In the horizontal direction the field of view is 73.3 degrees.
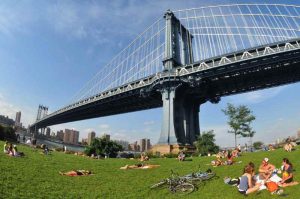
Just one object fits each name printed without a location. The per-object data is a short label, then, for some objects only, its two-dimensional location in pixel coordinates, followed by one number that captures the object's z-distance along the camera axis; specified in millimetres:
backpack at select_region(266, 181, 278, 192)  8711
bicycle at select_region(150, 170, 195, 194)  9976
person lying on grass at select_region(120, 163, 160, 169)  15293
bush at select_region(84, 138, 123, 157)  27715
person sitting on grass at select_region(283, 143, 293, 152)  16810
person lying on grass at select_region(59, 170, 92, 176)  12187
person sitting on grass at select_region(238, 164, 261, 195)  9046
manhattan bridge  29822
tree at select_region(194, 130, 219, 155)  28530
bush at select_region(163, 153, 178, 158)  25967
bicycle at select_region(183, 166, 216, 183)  10891
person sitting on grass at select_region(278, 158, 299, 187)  9196
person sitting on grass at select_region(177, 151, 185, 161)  18838
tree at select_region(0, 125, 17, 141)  28115
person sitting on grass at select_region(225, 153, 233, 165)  14907
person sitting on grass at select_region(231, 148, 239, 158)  18008
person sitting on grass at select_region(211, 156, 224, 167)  15040
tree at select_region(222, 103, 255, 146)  34459
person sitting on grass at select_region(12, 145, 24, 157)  15025
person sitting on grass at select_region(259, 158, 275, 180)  9484
